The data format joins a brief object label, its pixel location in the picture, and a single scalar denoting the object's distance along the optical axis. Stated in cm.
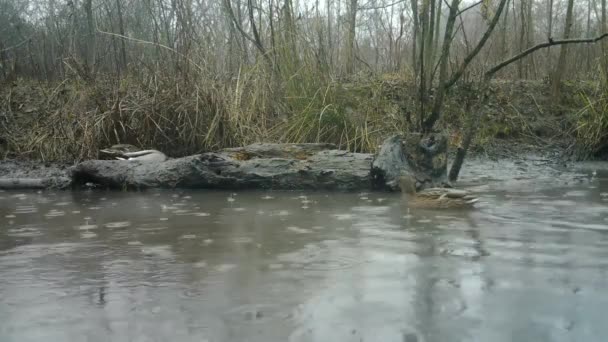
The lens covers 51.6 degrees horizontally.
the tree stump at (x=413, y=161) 533
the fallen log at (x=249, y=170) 557
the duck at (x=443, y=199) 439
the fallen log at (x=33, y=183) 611
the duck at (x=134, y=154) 657
